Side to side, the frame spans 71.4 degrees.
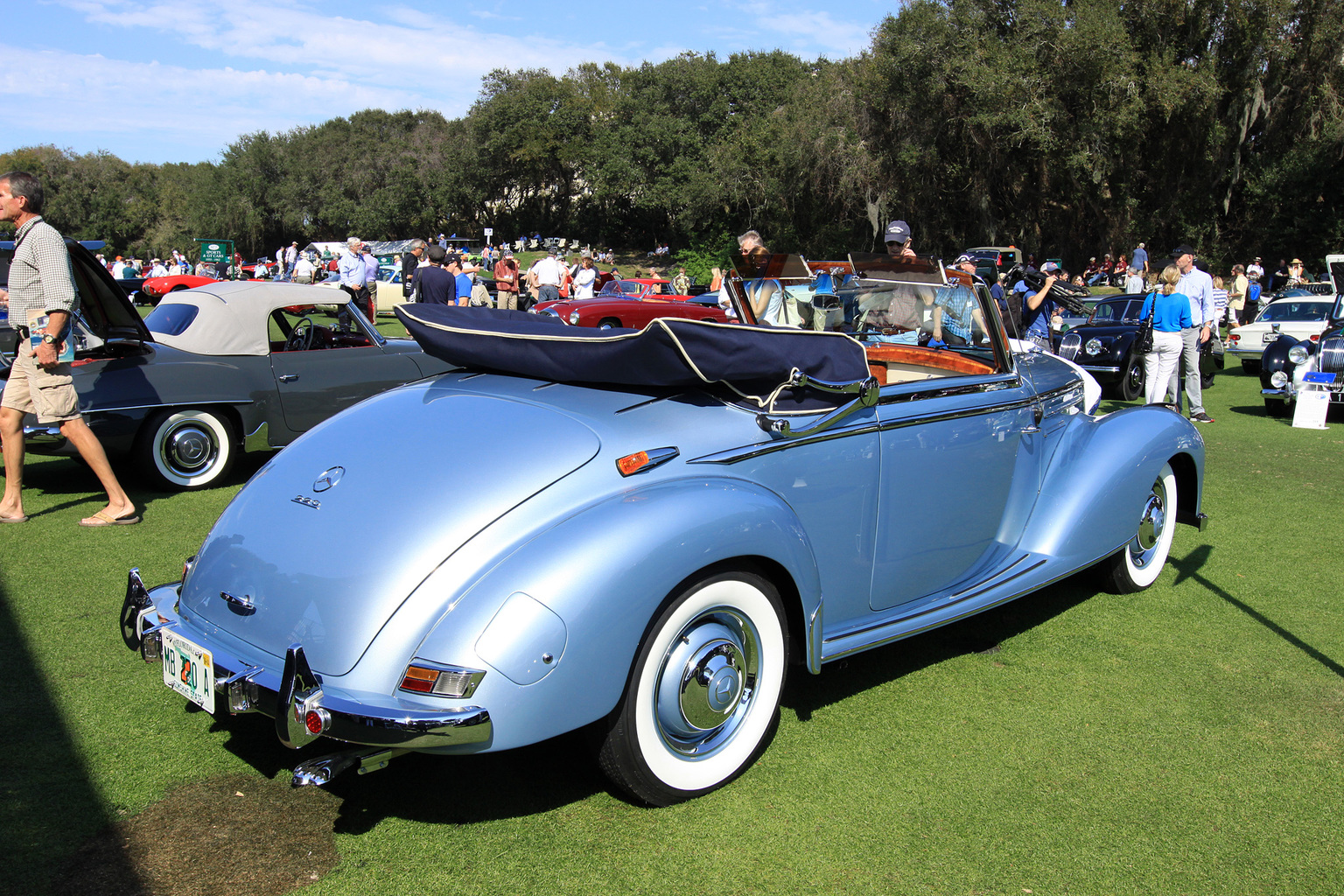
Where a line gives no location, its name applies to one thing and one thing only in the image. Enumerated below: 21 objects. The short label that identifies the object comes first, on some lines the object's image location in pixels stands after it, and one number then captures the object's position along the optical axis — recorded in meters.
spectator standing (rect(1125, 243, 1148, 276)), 16.26
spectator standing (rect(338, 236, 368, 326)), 14.46
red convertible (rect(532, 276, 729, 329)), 17.38
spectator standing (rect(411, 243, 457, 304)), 11.76
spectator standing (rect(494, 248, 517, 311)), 15.12
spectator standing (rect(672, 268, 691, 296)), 22.63
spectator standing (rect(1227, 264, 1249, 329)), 22.33
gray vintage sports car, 6.15
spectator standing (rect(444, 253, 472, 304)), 15.09
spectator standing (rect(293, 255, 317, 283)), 24.42
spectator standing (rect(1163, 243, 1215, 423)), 9.91
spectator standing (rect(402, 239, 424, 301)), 15.48
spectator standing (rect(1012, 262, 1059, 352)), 8.70
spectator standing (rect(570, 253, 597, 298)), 20.91
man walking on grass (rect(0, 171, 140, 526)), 5.16
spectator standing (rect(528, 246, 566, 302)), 19.97
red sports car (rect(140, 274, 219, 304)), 29.29
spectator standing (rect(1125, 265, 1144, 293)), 17.52
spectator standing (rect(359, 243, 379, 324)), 14.94
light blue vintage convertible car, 2.35
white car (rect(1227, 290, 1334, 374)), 15.56
